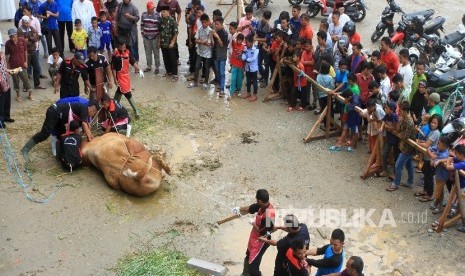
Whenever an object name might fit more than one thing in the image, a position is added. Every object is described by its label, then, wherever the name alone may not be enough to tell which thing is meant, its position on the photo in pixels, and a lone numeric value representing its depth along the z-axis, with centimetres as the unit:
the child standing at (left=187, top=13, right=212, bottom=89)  1174
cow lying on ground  848
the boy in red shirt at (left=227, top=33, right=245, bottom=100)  1151
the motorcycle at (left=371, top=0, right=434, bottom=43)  1448
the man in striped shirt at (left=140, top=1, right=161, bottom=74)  1220
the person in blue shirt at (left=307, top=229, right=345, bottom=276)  596
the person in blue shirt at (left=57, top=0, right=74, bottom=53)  1294
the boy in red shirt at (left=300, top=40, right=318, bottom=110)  1114
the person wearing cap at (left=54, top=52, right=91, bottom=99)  1022
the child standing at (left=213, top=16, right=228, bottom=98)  1166
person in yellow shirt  1198
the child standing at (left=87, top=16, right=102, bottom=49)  1218
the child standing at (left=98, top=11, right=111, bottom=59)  1234
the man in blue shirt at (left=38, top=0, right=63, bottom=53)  1259
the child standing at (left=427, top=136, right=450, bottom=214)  810
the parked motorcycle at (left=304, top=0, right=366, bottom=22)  1591
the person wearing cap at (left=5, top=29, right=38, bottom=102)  1090
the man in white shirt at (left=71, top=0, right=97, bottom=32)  1248
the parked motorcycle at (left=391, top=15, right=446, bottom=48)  1319
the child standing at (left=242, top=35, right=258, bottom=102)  1144
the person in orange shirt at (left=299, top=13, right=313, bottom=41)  1188
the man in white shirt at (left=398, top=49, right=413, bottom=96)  1020
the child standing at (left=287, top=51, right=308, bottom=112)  1112
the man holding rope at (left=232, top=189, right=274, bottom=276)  668
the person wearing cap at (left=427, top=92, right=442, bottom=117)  906
